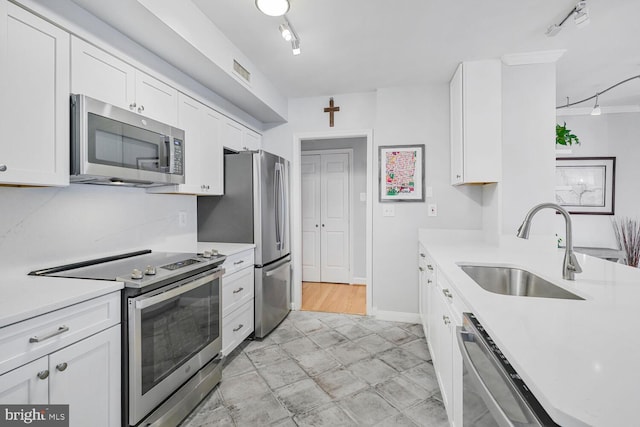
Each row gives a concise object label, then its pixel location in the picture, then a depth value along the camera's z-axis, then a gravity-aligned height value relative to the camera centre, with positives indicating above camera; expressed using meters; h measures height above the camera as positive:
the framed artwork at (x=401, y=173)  3.23 +0.43
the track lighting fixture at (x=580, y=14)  1.83 +1.25
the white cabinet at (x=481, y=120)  2.66 +0.82
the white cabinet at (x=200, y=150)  2.25 +0.52
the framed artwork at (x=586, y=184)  3.68 +0.35
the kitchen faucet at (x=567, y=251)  1.42 -0.19
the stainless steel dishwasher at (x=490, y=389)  0.64 -0.45
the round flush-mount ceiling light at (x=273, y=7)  1.77 +1.24
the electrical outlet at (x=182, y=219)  2.57 -0.06
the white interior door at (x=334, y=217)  4.71 -0.08
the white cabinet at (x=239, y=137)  2.86 +0.79
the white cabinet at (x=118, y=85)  1.51 +0.75
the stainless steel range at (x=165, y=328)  1.40 -0.64
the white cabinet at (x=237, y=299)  2.31 -0.73
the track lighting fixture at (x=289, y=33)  2.04 +1.26
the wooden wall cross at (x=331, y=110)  3.48 +1.20
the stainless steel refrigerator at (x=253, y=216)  2.76 -0.04
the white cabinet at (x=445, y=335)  1.39 -0.72
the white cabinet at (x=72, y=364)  1.00 -0.58
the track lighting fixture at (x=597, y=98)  2.92 +1.29
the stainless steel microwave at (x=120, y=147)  1.45 +0.37
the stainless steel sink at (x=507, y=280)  1.64 -0.41
